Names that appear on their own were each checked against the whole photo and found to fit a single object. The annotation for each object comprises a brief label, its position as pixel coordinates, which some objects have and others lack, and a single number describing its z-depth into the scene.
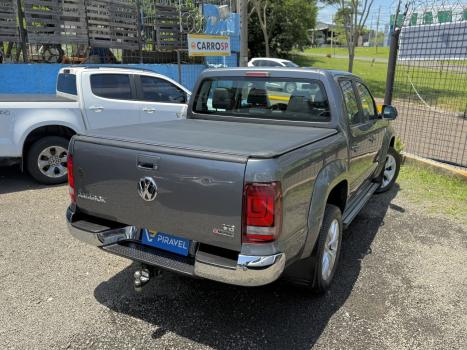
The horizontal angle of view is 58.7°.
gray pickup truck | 2.52
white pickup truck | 5.96
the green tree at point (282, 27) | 31.20
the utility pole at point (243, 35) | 10.15
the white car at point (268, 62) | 20.23
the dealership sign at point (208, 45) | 11.14
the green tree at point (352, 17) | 17.83
